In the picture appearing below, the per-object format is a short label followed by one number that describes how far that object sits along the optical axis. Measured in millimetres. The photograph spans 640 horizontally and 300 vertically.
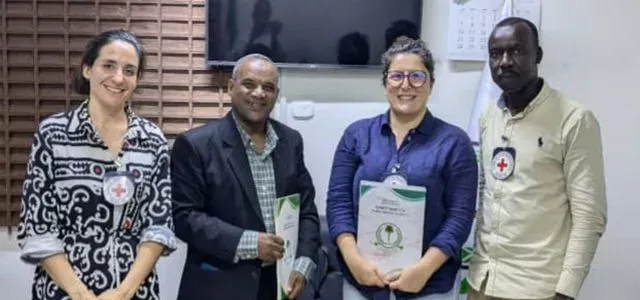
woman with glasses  1979
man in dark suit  2064
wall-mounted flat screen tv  3027
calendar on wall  3125
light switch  3115
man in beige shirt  1976
